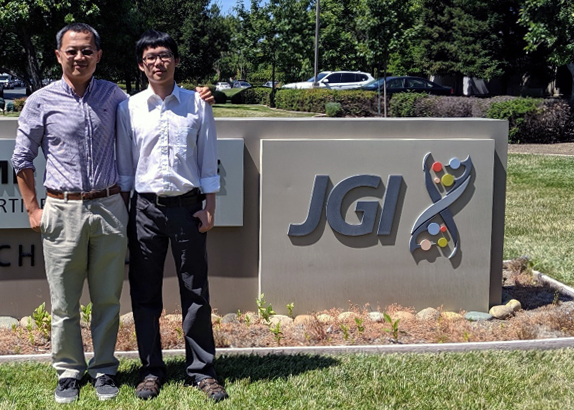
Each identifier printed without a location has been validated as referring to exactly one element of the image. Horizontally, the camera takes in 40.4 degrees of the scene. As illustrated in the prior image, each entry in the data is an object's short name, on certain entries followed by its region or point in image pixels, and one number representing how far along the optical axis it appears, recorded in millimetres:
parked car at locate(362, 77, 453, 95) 30156
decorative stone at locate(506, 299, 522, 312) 6039
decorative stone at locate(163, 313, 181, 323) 5590
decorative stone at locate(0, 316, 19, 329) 5508
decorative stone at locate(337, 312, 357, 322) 5699
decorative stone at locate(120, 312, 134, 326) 5543
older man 3898
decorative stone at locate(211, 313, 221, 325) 5605
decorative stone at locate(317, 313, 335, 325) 5649
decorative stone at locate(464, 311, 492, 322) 5852
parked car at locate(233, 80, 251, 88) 69325
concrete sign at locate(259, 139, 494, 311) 5727
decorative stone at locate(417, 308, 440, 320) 5796
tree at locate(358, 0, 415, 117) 27516
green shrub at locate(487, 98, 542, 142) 18266
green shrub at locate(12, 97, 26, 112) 28406
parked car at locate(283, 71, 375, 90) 34688
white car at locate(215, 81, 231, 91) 71850
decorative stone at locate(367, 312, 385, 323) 5699
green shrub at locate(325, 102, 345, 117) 25078
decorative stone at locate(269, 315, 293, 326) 5593
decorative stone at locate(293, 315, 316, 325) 5618
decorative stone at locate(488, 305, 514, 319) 5930
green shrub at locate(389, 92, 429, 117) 22469
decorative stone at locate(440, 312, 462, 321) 5826
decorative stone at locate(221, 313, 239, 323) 5672
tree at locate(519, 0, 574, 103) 18078
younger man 3988
